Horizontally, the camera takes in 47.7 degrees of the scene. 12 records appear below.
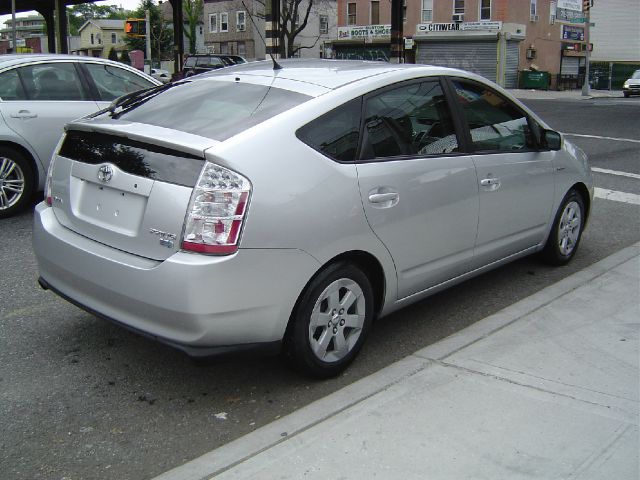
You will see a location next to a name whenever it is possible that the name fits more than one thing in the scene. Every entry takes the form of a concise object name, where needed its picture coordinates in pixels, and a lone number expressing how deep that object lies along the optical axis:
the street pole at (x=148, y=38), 26.89
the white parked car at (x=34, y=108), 7.35
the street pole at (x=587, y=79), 41.13
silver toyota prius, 3.31
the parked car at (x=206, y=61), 35.94
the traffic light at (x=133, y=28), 28.27
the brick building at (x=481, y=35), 48.91
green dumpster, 48.72
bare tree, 38.35
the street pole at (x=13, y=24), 29.80
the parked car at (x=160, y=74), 36.00
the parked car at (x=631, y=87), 40.47
